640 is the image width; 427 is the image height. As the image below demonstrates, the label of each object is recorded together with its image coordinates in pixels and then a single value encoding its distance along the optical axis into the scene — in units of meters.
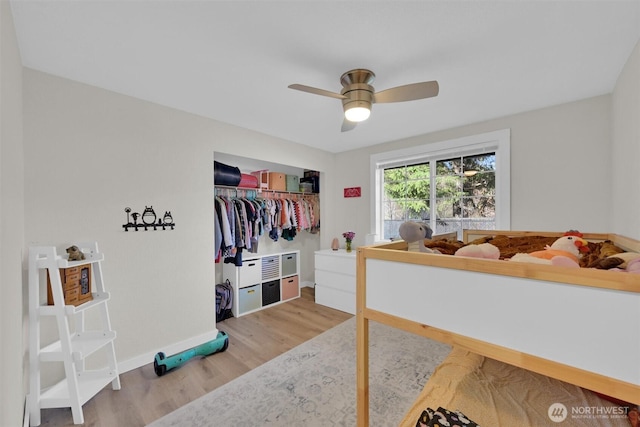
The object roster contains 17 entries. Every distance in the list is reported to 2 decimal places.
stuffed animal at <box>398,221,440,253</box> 1.09
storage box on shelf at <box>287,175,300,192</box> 3.90
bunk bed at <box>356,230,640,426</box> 0.63
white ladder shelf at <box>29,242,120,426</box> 1.55
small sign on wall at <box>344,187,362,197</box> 3.90
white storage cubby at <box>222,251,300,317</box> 3.24
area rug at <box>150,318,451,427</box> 1.57
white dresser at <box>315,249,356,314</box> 3.28
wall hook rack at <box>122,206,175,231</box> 2.14
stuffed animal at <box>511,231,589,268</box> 0.81
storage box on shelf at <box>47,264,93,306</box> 1.69
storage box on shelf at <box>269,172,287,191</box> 3.63
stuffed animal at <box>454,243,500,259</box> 0.94
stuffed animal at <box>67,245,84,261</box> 1.71
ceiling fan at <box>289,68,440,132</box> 1.64
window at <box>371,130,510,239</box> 2.76
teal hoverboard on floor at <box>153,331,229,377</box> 2.01
